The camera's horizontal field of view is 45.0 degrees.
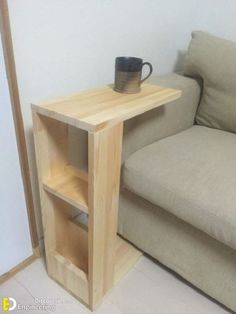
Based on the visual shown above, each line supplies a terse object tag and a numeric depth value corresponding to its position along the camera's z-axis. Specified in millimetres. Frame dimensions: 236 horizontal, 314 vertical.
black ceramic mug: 857
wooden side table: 711
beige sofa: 824
